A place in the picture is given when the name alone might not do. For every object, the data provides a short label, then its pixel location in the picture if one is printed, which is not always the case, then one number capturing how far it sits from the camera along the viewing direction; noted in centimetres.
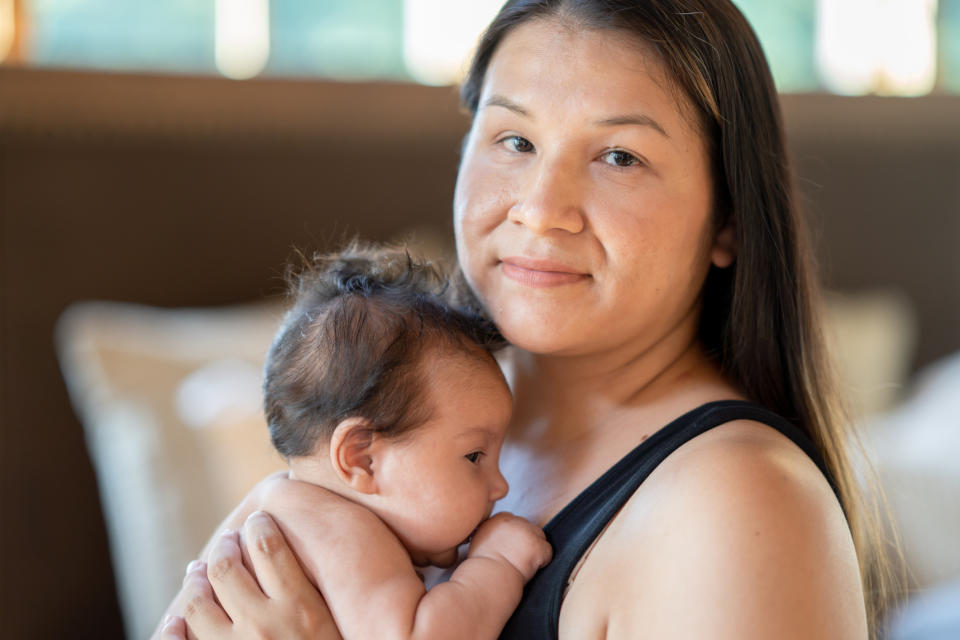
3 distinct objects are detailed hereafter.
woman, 97
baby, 107
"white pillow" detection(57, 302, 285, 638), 219
